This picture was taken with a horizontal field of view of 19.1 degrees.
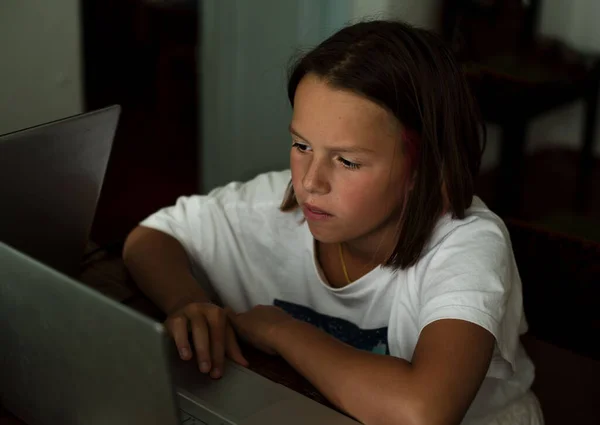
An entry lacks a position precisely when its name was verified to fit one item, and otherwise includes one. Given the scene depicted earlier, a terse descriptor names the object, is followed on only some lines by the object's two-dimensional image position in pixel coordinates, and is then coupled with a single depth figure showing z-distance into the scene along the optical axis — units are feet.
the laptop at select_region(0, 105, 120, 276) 4.63
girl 4.74
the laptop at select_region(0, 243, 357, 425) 4.11
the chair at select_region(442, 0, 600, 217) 6.64
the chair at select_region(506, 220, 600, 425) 5.40
